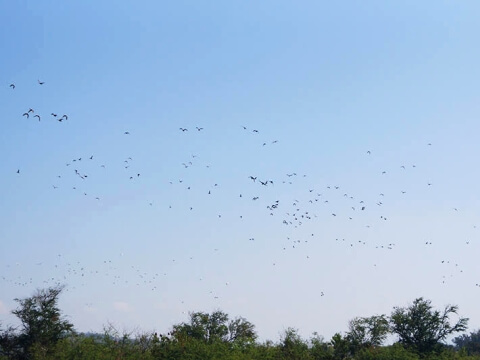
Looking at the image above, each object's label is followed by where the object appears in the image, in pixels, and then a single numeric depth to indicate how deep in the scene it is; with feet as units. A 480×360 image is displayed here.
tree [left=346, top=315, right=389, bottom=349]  272.72
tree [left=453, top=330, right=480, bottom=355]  434.30
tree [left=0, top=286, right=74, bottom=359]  241.96
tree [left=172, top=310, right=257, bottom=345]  306.96
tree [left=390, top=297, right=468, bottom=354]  277.85
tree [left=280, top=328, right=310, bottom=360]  235.20
